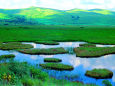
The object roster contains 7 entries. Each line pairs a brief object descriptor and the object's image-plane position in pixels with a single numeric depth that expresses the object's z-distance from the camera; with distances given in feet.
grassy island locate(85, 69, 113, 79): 68.08
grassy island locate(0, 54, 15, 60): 98.59
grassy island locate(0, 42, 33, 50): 129.45
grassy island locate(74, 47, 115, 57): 108.06
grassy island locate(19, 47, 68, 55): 113.29
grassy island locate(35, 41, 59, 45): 155.08
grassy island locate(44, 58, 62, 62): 91.35
